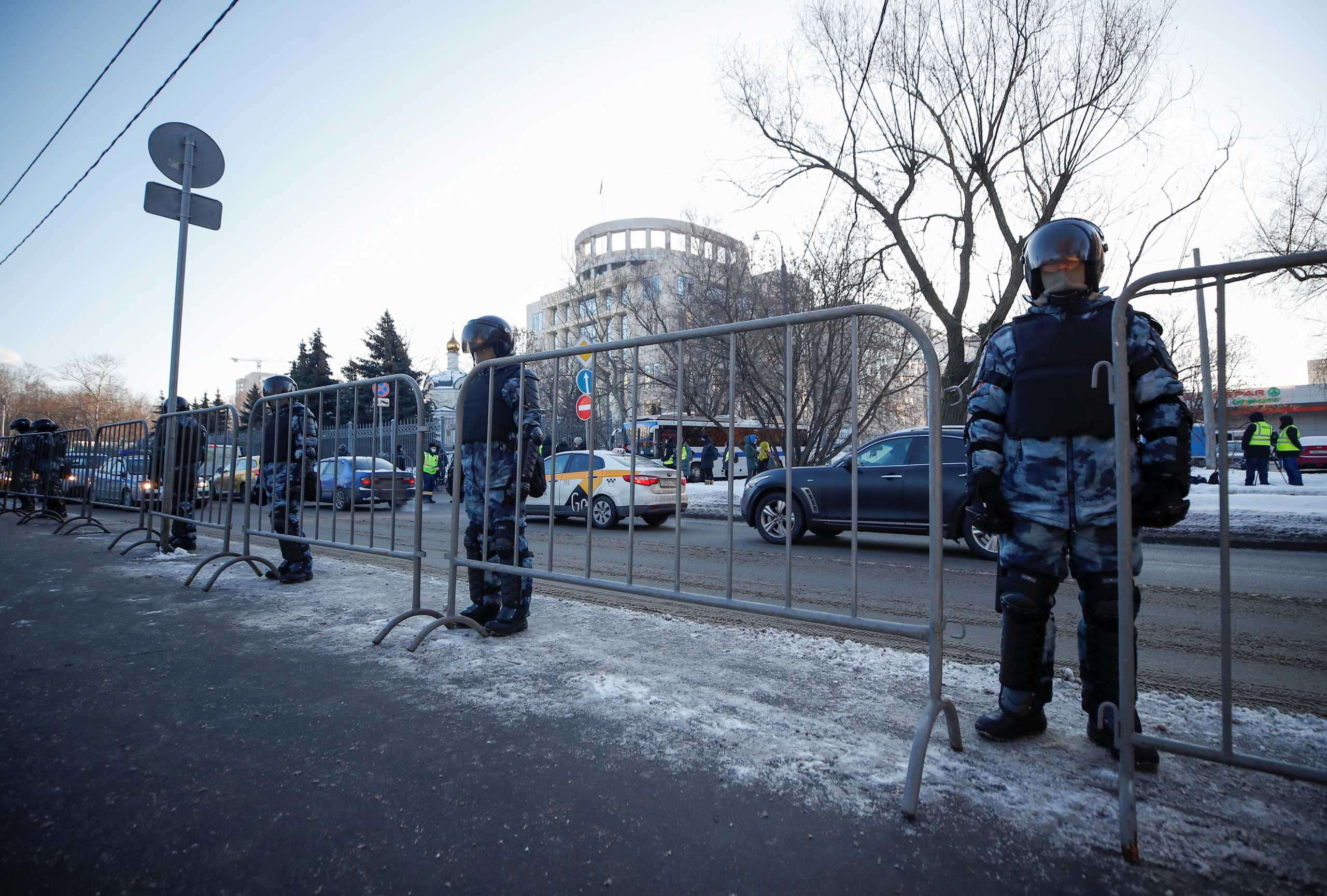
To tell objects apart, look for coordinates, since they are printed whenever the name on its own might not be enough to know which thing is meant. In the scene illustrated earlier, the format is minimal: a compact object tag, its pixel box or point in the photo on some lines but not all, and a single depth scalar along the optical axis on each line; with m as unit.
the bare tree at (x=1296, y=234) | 15.73
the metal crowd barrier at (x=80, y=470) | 9.40
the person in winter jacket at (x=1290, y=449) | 17.06
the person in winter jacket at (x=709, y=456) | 26.84
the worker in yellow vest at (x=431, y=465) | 20.66
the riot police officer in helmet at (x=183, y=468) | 6.95
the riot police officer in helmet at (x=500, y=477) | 4.04
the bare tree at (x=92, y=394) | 59.78
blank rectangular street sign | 6.87
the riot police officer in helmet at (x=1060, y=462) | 2.34
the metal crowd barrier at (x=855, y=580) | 2.33
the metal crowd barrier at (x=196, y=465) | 6.49
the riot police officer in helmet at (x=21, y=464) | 11.55
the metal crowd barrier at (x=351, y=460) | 4.38
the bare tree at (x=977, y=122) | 14.56
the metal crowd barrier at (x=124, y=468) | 7.91
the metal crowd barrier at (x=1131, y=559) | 1.79
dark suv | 8.03
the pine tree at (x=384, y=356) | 46.05
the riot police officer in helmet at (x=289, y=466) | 5.55
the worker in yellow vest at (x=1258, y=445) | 17.58
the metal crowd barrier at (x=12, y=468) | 11.71
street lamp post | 16.30
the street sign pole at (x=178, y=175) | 6.79
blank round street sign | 6.80
